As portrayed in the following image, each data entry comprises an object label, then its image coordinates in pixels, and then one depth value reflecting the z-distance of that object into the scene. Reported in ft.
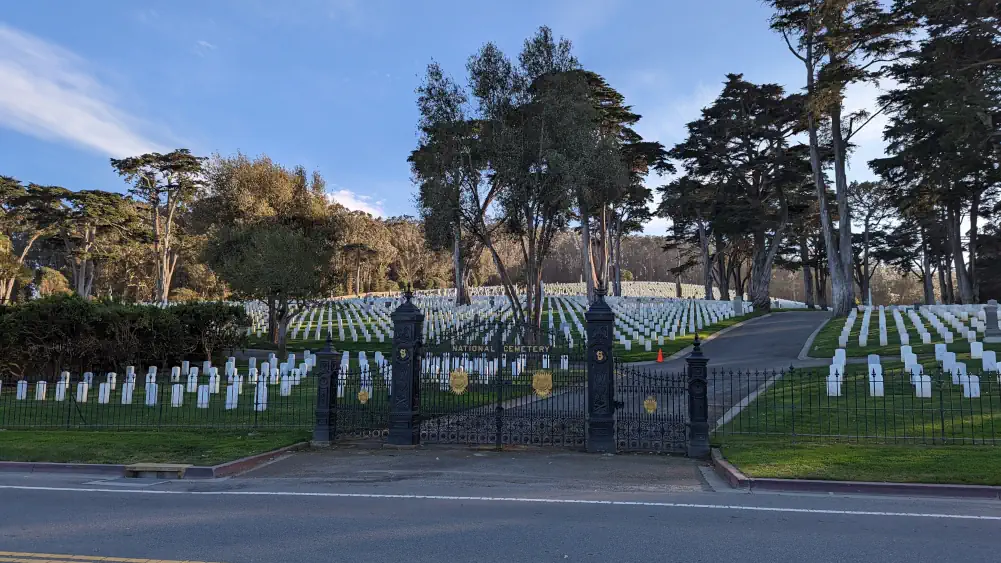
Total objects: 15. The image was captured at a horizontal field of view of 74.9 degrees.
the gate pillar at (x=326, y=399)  42.63
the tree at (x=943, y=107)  82.12
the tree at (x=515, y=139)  78.95
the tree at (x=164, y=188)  176.45
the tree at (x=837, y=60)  109.40
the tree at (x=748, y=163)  165.27
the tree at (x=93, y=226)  162.61
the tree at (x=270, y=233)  100.42
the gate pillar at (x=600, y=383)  38.91
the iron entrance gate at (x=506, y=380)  40.96
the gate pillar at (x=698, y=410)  37.63
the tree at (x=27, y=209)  152.05
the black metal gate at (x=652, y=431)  39.11
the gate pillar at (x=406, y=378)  41.55
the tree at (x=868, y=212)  218.38
